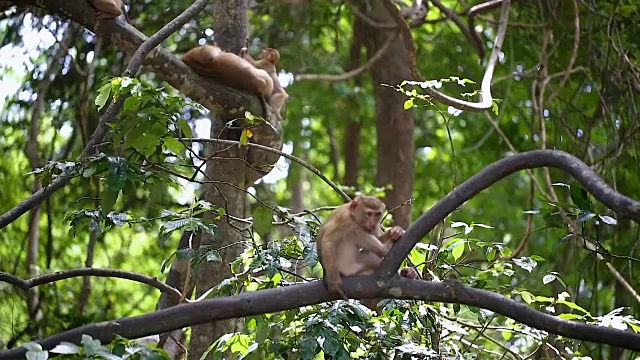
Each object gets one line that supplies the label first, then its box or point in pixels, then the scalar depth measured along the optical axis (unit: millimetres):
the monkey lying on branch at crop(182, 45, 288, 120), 10148
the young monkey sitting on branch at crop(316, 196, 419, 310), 8668
